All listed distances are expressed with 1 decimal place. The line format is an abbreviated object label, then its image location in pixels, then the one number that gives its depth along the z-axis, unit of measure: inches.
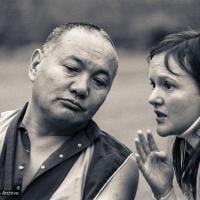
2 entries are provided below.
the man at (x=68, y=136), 254.3
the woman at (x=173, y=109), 252.9
